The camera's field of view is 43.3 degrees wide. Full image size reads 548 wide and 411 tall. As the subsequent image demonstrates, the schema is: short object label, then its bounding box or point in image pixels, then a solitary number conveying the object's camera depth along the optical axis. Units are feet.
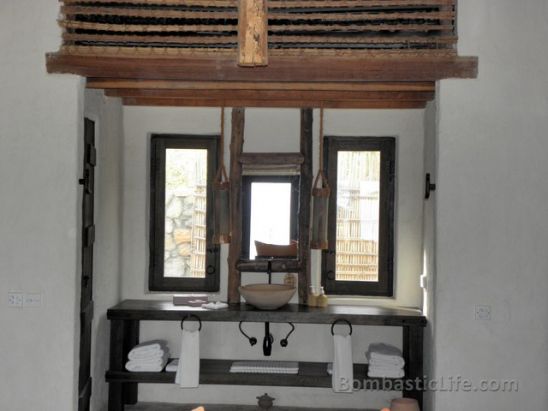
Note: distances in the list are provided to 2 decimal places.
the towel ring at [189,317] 15.19
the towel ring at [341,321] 15.18
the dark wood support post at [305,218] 16.67
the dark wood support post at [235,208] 16.72
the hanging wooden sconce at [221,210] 16.58
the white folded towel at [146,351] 15.58
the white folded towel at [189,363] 14.99
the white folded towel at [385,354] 15.29
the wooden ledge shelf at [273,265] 16.72
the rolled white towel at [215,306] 15.59
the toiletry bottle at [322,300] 16.29
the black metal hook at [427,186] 15.28
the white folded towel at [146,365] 15.48
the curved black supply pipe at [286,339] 16.30
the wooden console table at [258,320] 15.19
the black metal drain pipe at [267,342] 16.14
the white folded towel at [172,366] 15.61
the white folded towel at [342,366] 14.97
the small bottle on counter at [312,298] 16.34
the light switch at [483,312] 12.98
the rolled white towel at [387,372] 15.21
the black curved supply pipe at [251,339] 16.25
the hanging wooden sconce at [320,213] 16.47
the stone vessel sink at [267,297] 15.30
